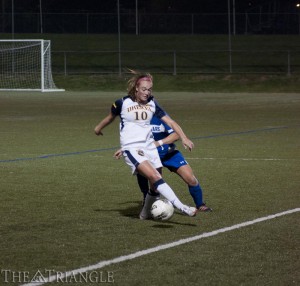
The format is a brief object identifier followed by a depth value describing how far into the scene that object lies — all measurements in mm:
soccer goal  86625
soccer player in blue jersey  19594
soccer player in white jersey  18062
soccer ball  17703
